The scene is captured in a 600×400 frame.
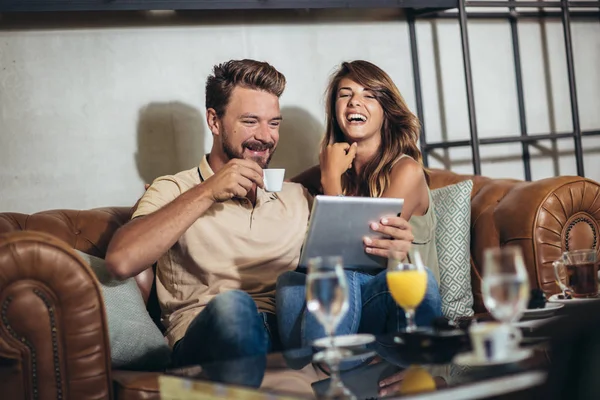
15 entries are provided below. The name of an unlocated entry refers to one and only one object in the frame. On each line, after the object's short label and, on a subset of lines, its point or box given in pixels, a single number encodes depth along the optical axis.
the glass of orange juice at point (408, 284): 1.74
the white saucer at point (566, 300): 1.96
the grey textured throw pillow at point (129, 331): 2.23
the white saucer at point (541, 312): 1.85
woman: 2.31
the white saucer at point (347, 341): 1.62
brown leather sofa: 1.87
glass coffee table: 1.35
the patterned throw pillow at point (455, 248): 2.71
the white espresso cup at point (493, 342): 1.48
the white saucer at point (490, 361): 1.44
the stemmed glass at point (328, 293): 1.45
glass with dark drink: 1.98
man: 2.10
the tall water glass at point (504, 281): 1.33
